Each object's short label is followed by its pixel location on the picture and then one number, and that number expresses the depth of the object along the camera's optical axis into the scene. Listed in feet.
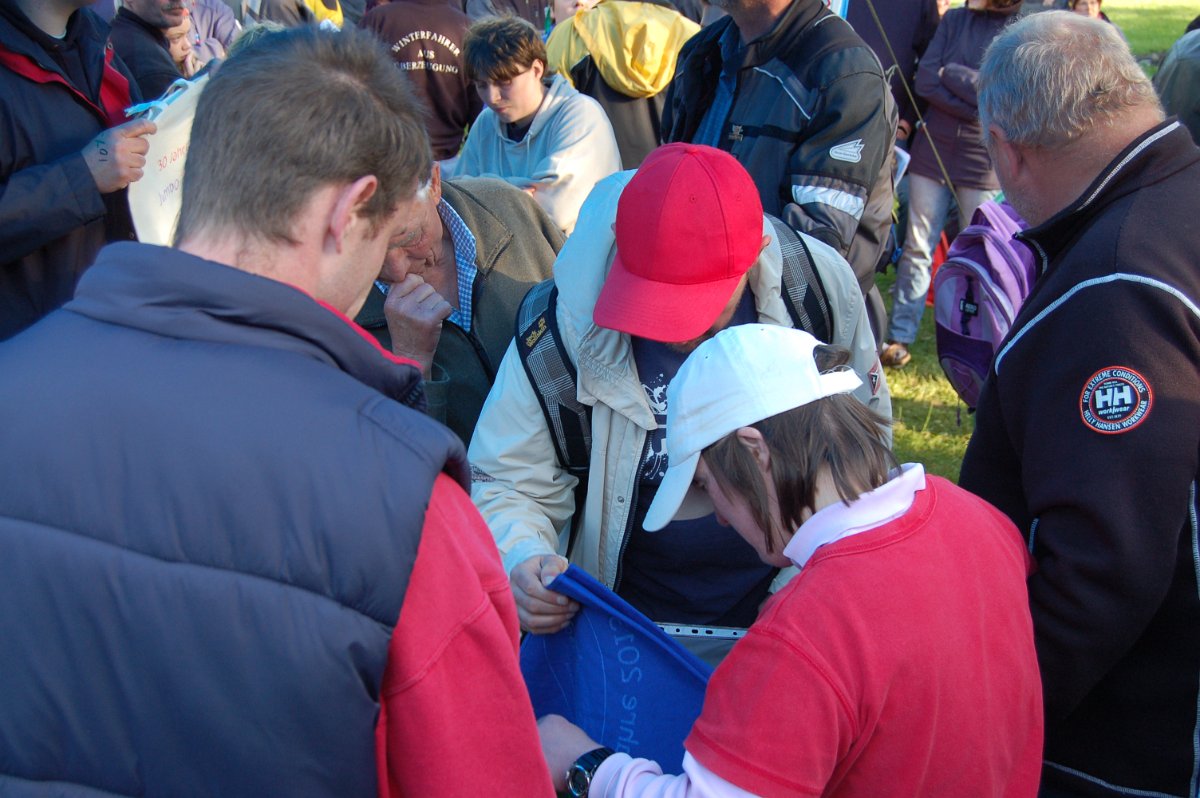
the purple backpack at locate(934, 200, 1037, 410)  11.21
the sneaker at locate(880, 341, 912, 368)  19.84
